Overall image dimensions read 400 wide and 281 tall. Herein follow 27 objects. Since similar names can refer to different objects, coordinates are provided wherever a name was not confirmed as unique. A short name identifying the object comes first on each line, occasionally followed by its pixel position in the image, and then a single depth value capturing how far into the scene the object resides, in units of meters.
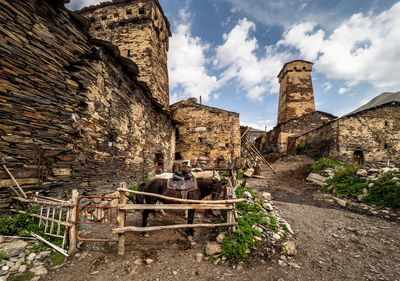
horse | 4.04
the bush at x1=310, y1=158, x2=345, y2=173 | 9.41
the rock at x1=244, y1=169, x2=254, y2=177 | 10.32
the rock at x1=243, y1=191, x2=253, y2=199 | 5.27
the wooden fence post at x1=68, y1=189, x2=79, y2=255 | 2.84
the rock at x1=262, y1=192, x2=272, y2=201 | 6.22
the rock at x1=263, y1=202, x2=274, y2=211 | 4.87
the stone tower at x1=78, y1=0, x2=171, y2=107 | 10.01
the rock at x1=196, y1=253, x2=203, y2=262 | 2.91
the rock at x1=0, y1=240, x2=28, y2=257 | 2.33
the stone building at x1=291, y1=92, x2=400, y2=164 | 11.22
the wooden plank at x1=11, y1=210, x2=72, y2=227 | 2.77
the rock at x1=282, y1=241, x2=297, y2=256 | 3.06
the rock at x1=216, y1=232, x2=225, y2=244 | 3.16
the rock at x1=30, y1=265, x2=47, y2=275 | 2.31
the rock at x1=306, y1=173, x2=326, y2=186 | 8.03
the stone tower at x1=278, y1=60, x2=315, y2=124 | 19.08
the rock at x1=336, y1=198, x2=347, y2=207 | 5.78
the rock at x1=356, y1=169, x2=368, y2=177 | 6.76
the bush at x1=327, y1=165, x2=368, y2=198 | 6.29
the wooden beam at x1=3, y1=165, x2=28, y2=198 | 2.76
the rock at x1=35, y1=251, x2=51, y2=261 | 2.50
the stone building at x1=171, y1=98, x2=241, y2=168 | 11.32
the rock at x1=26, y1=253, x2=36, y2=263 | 2.41
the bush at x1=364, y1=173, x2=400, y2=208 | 5.14
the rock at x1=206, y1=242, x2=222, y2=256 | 2.99
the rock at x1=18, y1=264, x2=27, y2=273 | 2.24
